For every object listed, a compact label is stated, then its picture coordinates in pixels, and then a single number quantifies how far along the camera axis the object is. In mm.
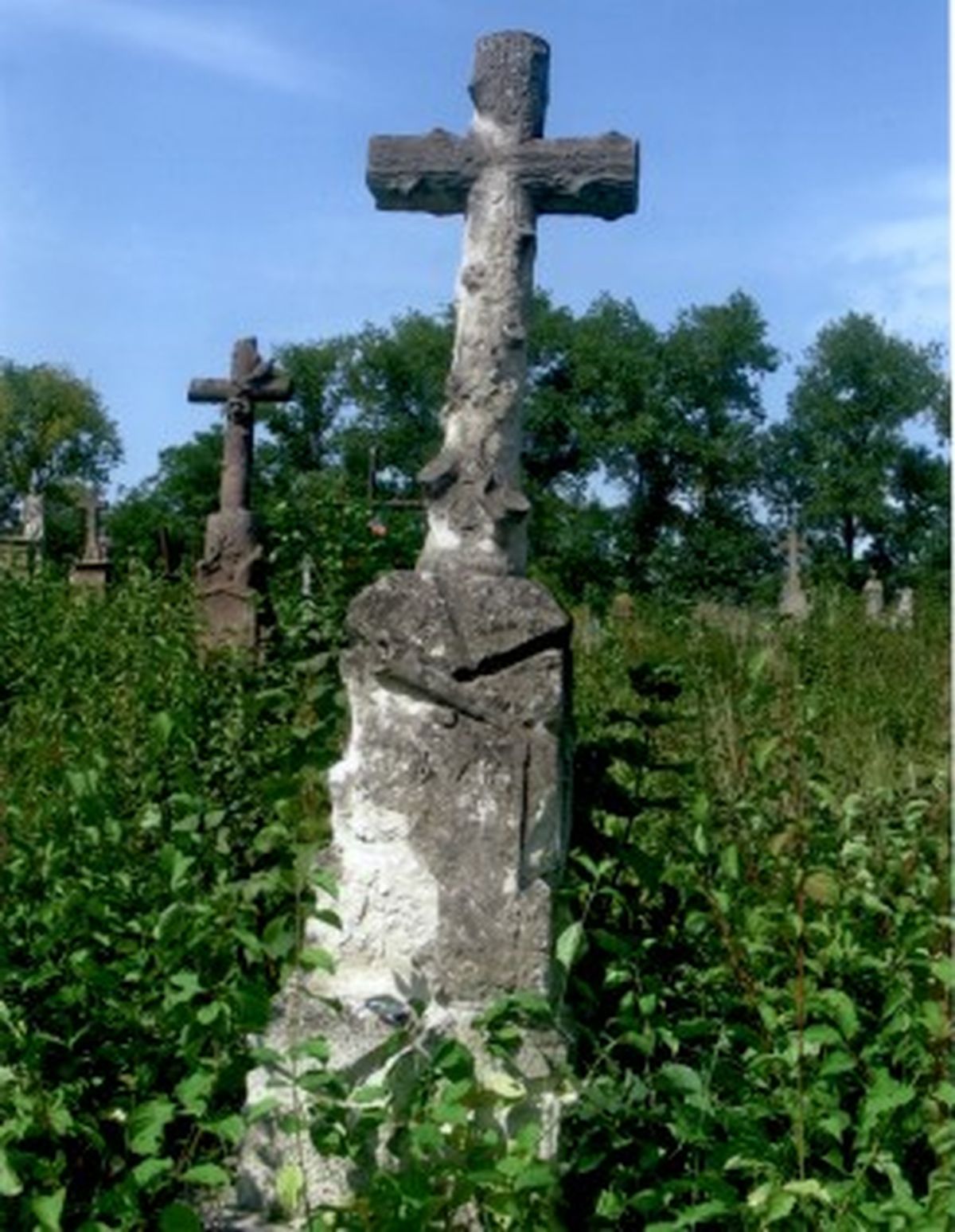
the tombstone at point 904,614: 15570
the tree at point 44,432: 73688
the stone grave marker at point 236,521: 11759
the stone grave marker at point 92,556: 18625
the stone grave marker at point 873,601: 16281
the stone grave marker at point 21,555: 13961
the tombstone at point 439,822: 3799
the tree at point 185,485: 57562
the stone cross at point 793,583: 25023
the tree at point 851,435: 63438
